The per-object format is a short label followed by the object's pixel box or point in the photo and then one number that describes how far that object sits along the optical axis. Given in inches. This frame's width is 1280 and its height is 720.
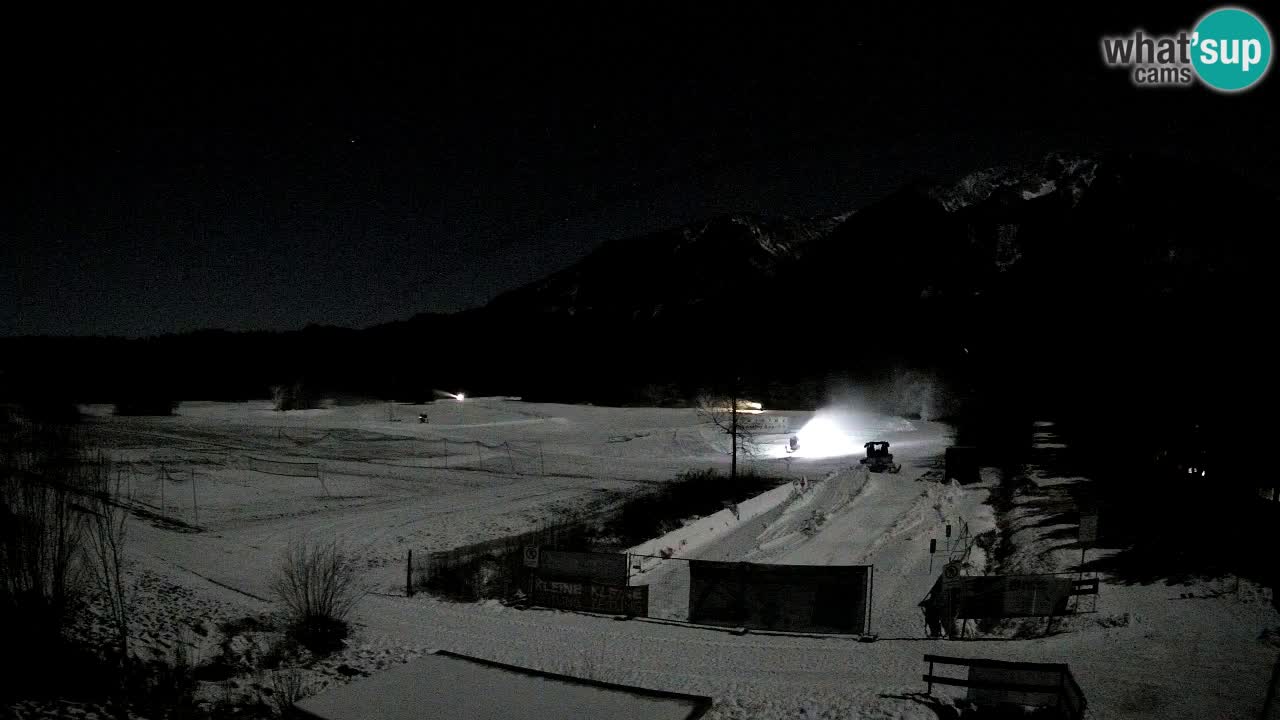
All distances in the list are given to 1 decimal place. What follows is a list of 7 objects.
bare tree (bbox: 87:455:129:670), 450.6
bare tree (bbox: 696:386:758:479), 2421.3
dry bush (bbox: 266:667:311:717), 409.7
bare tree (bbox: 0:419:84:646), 407.8
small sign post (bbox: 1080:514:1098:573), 801.6
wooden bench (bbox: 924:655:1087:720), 354.6
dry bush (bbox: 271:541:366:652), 568.1
